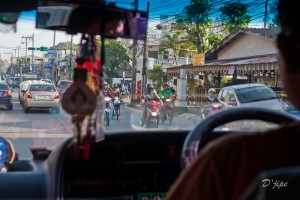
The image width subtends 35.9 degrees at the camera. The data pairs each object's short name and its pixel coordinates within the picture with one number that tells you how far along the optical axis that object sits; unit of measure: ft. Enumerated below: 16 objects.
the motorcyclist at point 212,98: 40.85
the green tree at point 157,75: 74.62
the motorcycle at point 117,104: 39.13
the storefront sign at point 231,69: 54.73
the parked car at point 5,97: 47.21
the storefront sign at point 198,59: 65.41
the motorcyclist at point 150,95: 42.48
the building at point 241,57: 50.36
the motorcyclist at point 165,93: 45.03
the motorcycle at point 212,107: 36.24
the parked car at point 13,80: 105.18
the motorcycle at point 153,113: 37.96
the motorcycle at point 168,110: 41.14
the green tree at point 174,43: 69.79
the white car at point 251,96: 37.14
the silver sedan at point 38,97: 46.58
